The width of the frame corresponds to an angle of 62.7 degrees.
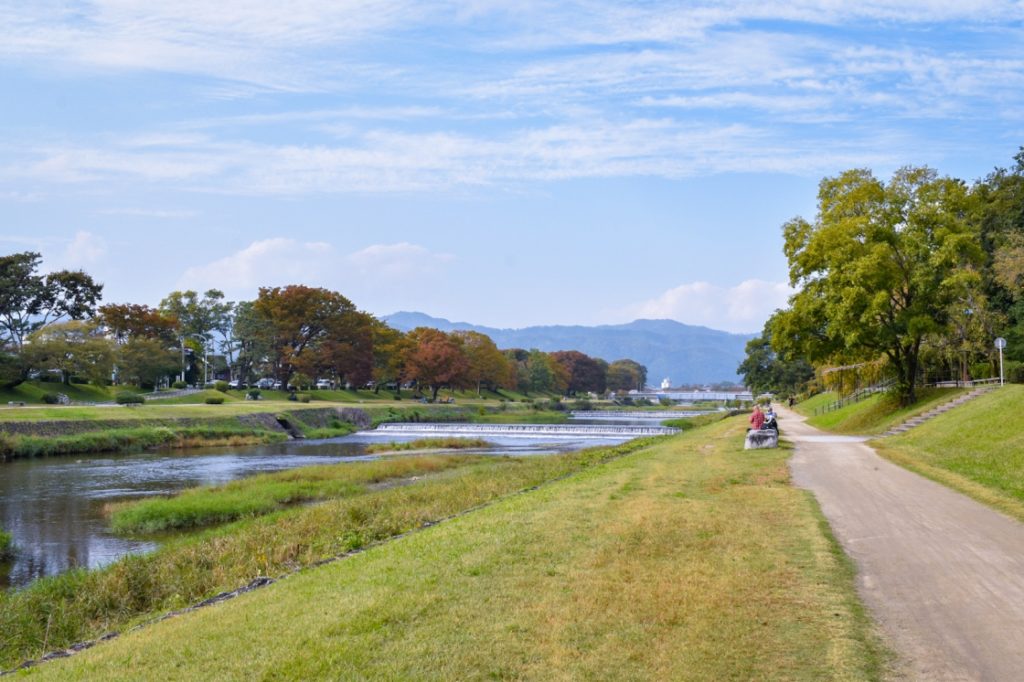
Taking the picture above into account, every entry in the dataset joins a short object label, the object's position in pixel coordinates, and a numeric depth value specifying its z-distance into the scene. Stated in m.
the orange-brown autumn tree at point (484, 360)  116.68
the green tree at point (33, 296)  67.75
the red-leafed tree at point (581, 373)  181.62
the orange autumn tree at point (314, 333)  90.56
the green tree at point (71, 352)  58.94
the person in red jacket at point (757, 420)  26.98
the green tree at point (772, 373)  83.69
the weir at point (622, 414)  103.07
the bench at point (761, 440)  26.36
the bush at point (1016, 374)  36.16
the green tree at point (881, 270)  33.94
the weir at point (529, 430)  56.19
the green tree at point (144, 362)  71.75
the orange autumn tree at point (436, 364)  101.88
